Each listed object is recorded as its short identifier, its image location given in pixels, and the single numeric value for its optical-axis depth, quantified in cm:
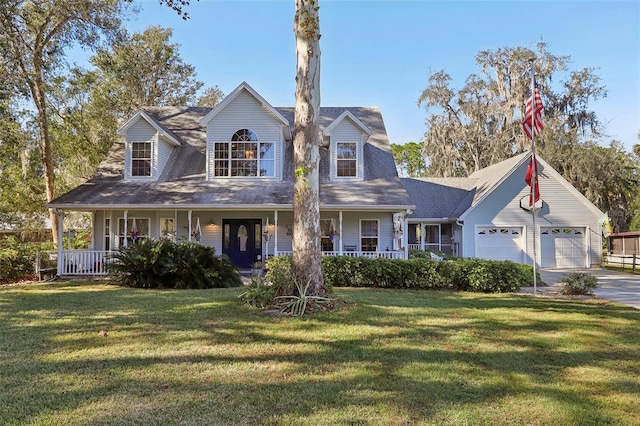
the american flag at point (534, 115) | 1130
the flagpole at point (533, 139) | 1124
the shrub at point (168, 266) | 1030
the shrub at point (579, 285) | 1048
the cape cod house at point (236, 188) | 1387
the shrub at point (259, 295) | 710
